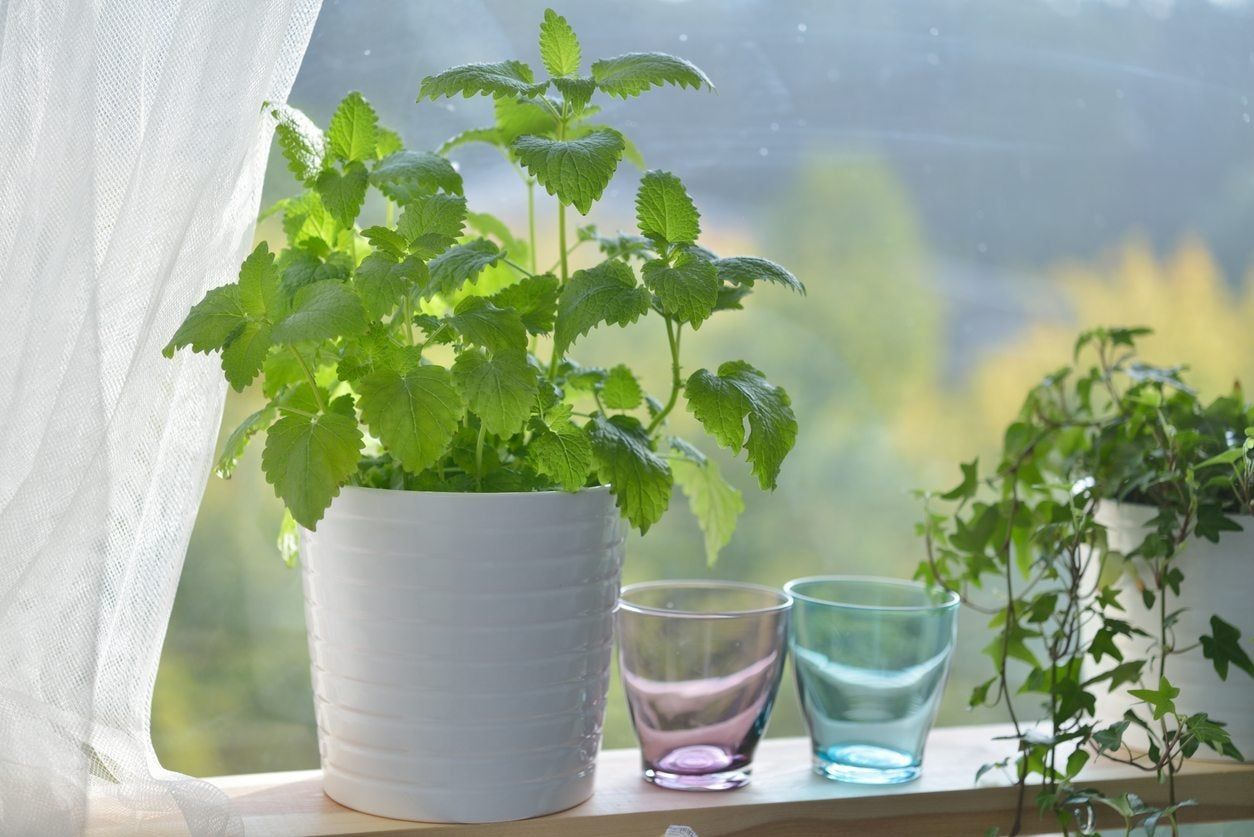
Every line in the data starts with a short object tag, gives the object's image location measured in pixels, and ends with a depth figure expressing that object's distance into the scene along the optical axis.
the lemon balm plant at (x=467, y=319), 1.26
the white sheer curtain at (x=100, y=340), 1.28
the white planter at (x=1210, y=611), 1.41
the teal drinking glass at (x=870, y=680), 1.39
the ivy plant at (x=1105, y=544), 1.38
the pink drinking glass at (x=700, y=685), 1.37
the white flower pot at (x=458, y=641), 1.30
